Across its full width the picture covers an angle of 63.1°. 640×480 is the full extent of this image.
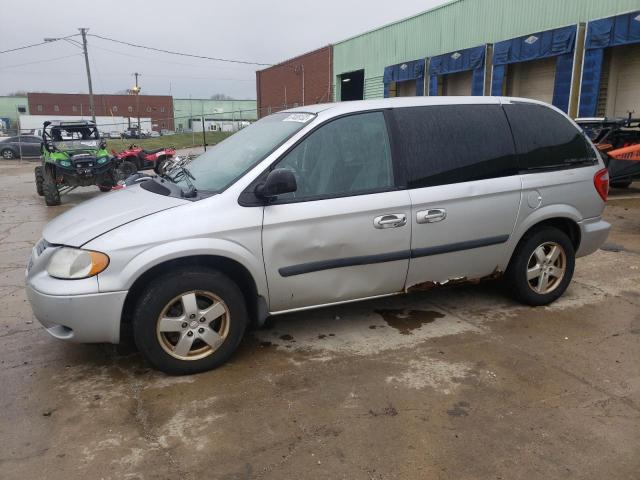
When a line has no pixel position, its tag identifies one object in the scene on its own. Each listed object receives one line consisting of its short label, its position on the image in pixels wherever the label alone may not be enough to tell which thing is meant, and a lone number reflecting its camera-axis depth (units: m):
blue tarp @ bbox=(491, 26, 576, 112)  15.74
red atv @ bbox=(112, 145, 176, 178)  15.57
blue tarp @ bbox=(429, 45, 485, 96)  19.38
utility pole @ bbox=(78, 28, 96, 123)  36.09
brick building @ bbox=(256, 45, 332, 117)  31.16
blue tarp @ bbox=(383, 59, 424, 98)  22.86
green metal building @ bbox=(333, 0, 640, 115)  14.80
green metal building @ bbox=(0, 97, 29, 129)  79.75
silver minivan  3.22
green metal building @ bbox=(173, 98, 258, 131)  84.19
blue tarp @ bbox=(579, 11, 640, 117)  13.76
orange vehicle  10.70
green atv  11.81
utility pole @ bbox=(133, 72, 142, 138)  71.50
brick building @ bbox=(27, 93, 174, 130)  74.07
